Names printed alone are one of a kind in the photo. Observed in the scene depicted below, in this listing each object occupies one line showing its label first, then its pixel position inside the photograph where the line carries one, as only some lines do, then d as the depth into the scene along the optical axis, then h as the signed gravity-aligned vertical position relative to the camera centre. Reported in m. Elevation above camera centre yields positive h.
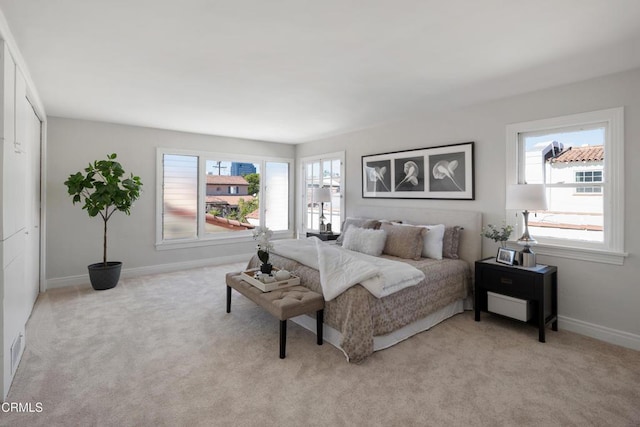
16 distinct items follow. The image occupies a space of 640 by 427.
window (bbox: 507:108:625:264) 2.88 +0.39
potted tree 4.20 +0.26
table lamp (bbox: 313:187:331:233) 5.61 +0.32
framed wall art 3.95 +0.58
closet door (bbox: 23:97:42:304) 3.21 +0.08
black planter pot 4.28 -0.86
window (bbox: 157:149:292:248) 5.43 +0.33
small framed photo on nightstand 3.17 -0.41
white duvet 2.67 -0.52
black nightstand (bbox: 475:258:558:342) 2.91 -0.69
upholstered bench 2.58 -0.75
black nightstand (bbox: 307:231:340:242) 5.27 -0.36
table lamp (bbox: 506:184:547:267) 2.94 +0.13
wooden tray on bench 2.93 -0.66
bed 2.57 -0.78
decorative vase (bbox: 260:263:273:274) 3.18 -0.54
